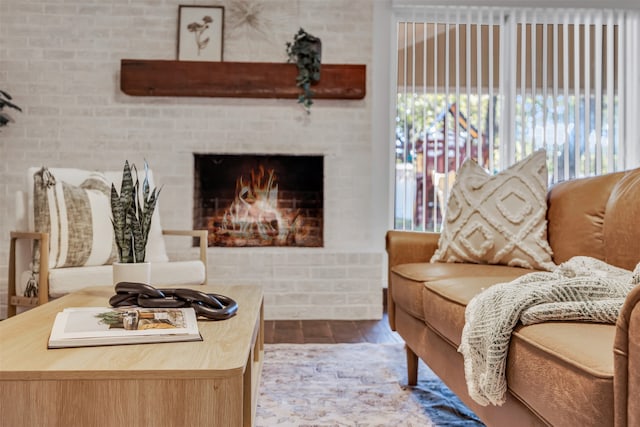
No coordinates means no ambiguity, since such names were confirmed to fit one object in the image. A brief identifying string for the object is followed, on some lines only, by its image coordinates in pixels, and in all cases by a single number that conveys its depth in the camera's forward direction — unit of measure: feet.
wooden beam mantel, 12.90
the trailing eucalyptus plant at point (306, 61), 13.03
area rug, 6.05
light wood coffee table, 3.17
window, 14.65
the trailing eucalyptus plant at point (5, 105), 12.64
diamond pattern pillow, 7.68
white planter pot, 6.30
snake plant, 6.50
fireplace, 13.76
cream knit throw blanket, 3.77
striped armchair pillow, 9.38
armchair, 8.77
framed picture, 13.41
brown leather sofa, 2.82
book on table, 3.75
